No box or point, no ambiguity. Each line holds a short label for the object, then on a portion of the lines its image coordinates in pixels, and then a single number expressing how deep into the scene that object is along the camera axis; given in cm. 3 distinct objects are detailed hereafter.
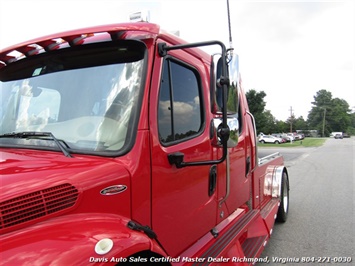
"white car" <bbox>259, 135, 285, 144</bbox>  4548
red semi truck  138
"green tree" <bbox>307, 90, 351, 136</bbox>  11056
